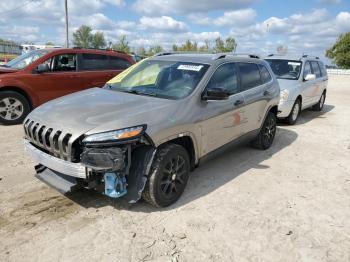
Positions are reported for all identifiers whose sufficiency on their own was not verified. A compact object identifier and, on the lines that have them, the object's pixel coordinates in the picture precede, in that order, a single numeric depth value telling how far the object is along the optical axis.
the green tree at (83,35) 65.69
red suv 7.65
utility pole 29.02
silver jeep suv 3.43
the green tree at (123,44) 51.88
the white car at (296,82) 8.61
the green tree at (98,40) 61.69
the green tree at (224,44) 48.06
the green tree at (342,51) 71.62
